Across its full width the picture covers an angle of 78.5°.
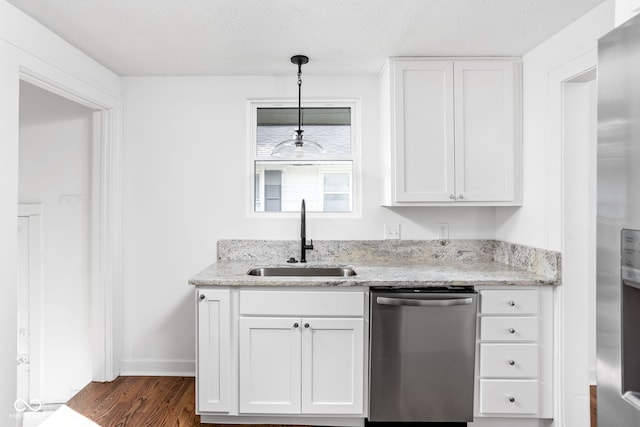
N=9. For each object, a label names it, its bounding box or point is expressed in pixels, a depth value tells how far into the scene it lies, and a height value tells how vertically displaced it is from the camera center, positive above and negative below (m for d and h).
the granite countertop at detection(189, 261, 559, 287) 2.16 -0.37
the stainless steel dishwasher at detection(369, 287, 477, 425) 2.13 -0.78
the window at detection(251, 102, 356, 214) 2.99 +0.36
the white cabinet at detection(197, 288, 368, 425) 2.21 -0.79
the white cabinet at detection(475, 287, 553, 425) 2.18 -0.76
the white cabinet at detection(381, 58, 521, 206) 2.53 +0.54
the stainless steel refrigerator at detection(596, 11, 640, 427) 0.87 -0.03
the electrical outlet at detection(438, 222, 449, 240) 2.90 -0.13
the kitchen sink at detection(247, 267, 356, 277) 2.73 -0.41
